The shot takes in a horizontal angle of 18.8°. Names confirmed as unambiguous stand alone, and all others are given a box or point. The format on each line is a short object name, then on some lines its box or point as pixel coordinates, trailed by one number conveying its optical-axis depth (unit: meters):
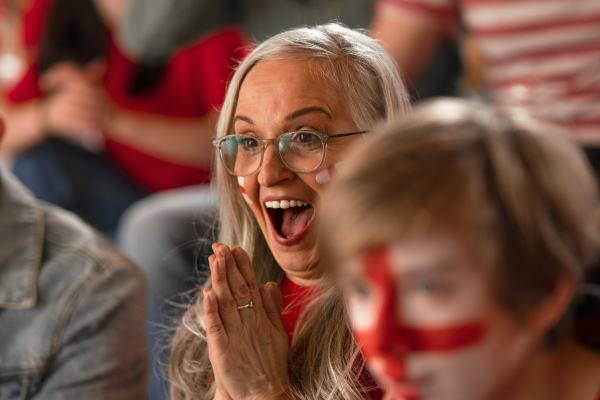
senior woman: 1.92
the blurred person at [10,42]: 3.92
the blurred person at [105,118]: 3.10
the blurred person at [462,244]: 1.67
